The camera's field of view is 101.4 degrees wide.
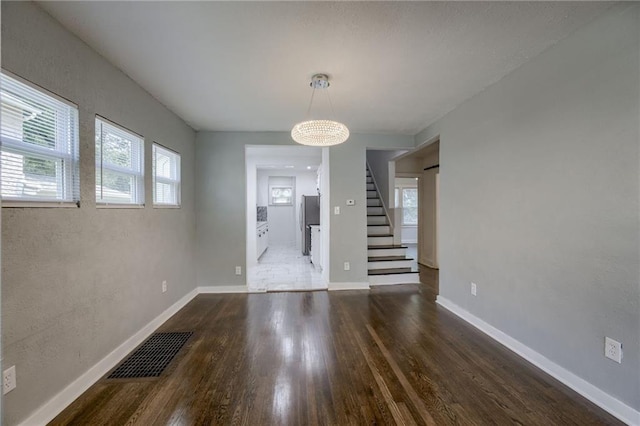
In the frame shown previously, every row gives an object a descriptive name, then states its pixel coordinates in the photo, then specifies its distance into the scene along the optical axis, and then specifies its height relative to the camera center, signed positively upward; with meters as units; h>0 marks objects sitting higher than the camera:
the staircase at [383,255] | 4.33 -0.77
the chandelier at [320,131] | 2.34 +0.76
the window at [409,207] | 9.50 +0.19
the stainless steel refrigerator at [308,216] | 7.05 -0.08
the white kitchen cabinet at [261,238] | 6.18 -0.65
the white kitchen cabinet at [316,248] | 5.39 -0.74
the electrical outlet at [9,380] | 1.31 -0.84
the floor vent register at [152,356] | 1.98 -1.19
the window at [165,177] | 2.89 +0.45
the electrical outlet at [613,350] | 1.55 -0.84
